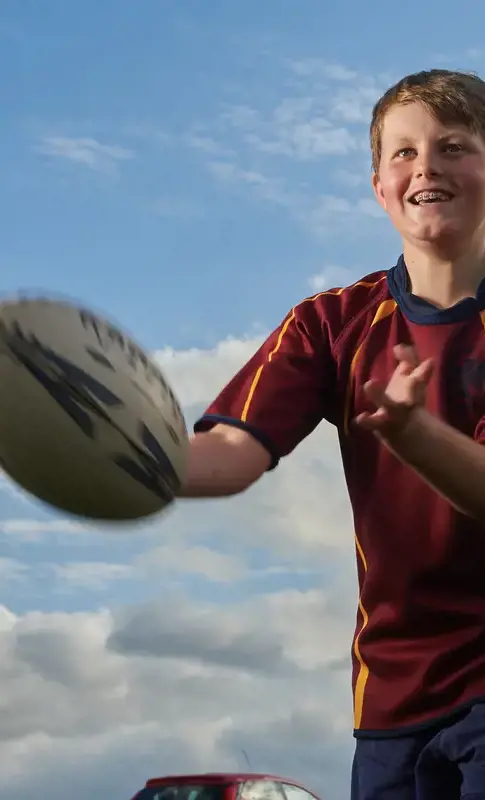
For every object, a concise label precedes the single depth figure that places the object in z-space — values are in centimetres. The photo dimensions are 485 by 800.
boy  367
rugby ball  352
